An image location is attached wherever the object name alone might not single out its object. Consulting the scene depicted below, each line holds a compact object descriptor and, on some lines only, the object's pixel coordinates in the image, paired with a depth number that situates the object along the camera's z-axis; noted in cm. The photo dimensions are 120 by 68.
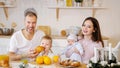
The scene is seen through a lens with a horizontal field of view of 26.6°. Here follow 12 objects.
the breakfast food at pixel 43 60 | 222
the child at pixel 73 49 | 273
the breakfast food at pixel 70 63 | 214
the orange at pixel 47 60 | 221
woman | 284
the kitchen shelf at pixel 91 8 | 430
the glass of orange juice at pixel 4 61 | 212
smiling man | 270
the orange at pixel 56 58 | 230
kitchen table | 214
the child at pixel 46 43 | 263
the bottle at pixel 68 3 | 425
